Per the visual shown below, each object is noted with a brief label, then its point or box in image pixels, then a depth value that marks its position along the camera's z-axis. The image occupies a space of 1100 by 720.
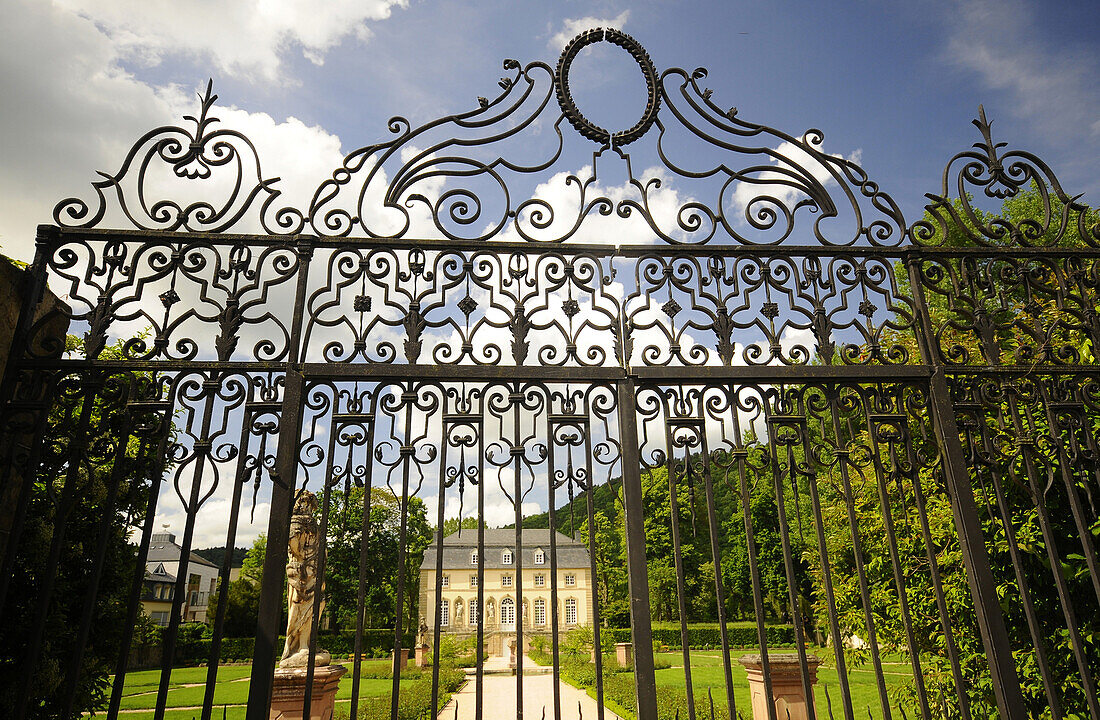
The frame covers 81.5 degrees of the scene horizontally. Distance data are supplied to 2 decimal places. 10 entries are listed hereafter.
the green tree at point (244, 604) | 26.53
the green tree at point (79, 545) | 3.24
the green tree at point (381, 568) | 18.72
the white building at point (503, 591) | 26.27
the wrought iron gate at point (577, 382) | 3.25
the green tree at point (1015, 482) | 3.69
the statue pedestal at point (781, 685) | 6.50
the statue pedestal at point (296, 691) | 5.75
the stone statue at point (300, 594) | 6.42
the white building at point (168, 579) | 34.59
